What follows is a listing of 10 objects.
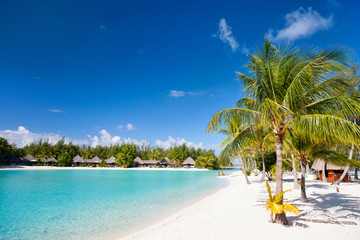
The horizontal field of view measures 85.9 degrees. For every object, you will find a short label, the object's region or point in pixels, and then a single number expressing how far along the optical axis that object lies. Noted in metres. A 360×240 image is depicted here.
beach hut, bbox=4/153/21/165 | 44.58
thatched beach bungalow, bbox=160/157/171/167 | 65.68
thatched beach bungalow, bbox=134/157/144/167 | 63.03
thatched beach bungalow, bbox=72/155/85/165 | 58.24
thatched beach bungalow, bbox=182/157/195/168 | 62.99
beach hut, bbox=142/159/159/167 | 63.50
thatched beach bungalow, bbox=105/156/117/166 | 61.03
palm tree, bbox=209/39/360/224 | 4.52
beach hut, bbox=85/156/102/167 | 60.90
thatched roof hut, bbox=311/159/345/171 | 15.97
